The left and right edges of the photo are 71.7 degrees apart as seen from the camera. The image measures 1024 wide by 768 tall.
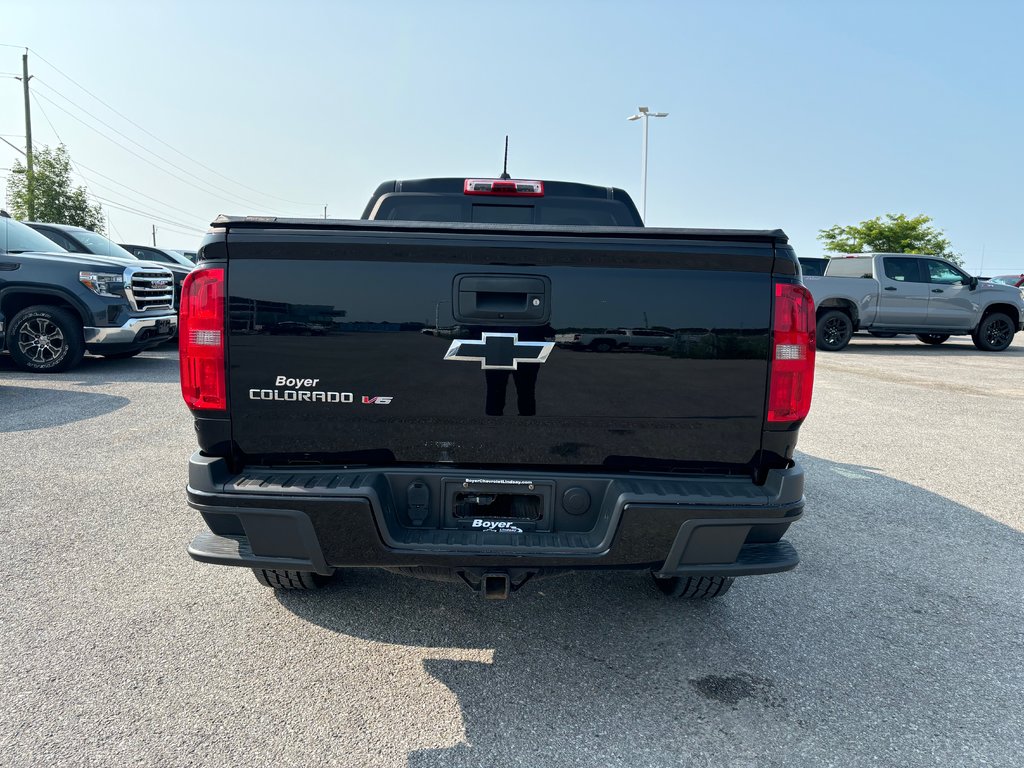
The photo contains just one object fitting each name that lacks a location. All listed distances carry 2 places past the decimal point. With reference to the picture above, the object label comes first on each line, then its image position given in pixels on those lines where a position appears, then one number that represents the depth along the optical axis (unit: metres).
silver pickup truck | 15.37
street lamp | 29.45
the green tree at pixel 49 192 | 29.72
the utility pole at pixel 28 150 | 29.38
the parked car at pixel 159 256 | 14.24
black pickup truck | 2.40
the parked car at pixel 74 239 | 10.84
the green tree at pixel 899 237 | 42.09
